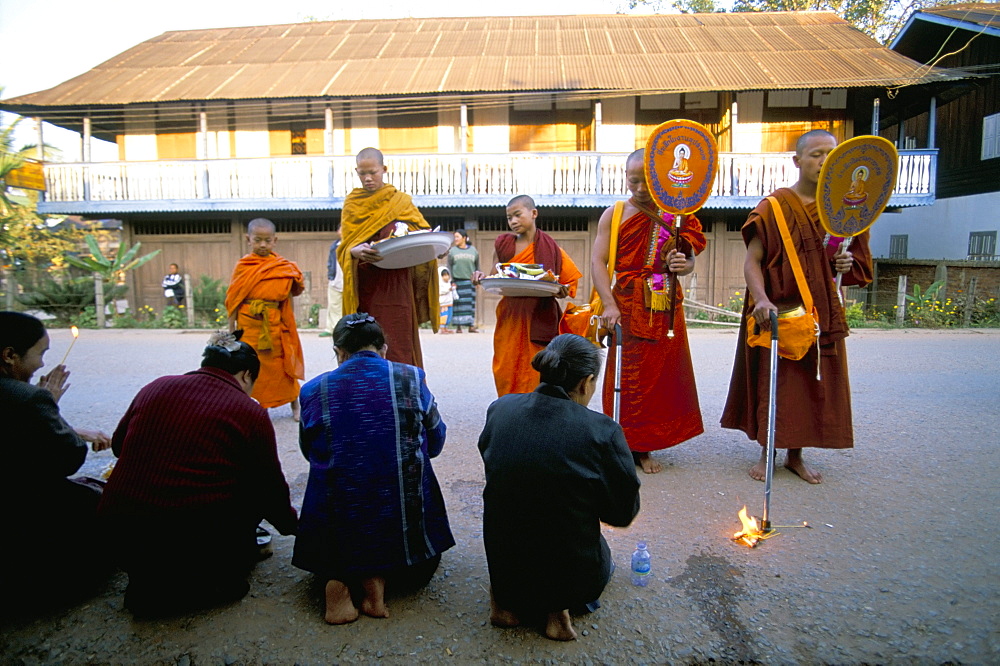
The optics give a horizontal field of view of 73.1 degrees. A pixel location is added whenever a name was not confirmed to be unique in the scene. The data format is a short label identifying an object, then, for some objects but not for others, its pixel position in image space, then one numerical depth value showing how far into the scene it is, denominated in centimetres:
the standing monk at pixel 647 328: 399
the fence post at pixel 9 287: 1287
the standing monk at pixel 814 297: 374
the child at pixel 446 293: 1145
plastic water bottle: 266
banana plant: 1316
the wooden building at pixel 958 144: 1461
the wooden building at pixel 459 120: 1377
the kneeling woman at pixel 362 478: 242
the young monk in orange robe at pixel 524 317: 446
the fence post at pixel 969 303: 1195
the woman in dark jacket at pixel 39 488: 234
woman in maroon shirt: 236
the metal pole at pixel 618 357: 319
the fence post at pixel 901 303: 1236
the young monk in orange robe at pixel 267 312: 507
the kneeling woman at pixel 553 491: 219
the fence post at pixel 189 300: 1289
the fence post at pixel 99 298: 1274
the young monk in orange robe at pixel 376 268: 425
